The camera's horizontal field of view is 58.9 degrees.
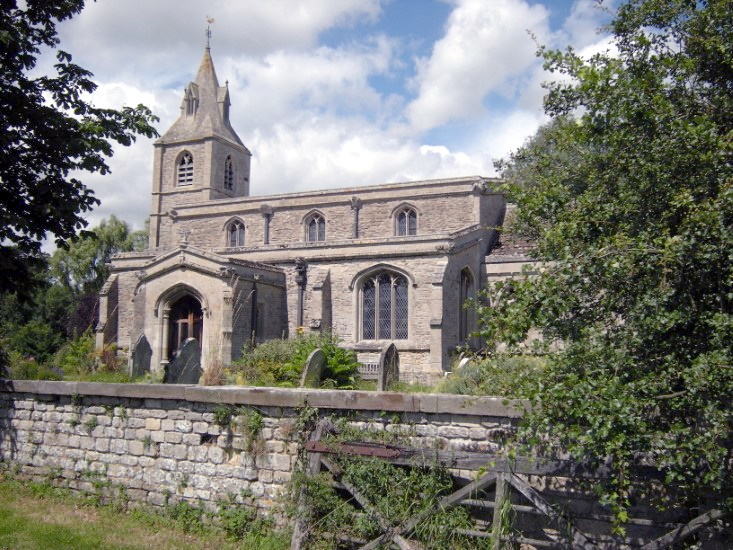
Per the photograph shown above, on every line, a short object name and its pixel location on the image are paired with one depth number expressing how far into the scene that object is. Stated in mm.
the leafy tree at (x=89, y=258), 45531
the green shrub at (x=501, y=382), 5656
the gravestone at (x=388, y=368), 9930
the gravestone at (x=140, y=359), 13477
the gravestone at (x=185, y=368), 10547
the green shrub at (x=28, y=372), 11242
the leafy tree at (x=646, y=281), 4934
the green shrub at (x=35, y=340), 25578
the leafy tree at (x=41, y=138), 10164
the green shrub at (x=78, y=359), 15039
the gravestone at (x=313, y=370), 9016
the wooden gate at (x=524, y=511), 6117
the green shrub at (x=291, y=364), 9883
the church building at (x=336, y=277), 21125
